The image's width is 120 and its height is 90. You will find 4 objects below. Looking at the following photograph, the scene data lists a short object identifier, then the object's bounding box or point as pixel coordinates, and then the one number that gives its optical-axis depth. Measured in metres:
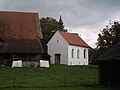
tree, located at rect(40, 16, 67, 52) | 78.56
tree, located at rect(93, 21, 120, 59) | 63.85
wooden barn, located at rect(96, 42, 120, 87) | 29.82
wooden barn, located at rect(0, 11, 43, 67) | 50.72
